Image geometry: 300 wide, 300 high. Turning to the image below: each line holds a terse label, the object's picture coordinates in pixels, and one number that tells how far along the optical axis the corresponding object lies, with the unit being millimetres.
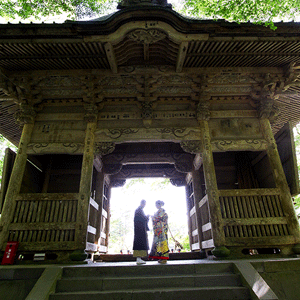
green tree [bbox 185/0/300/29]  7062
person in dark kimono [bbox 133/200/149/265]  5852
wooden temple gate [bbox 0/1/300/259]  5762
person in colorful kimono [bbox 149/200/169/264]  5672
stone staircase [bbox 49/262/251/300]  3469
